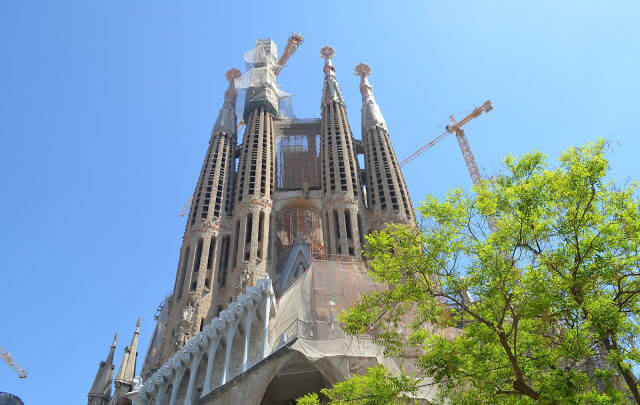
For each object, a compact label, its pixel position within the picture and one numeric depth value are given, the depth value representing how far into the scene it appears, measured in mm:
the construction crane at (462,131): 60281
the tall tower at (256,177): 32906
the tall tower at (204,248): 29922
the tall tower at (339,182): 34969
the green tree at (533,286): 9078
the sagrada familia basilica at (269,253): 21703
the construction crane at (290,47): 69688
